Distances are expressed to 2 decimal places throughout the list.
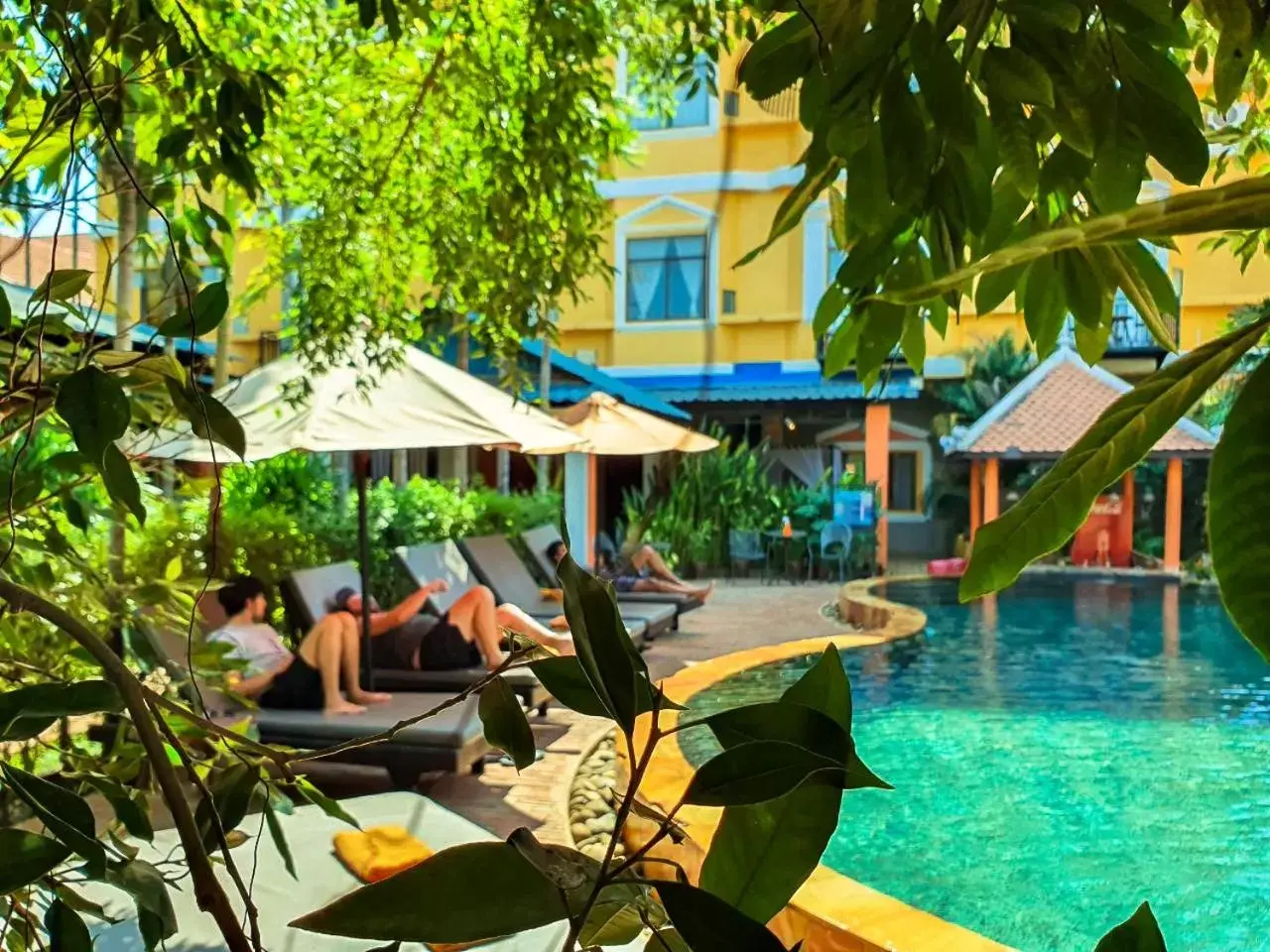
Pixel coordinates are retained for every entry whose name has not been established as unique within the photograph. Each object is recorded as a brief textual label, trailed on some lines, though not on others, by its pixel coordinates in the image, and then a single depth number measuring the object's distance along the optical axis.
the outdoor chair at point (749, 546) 13.52
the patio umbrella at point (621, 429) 8.44
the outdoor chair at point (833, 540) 13.28
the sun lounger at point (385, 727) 3.88
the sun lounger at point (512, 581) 7.22
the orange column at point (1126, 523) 13.34
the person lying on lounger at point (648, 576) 9.28
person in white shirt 4.32
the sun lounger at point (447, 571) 6.61
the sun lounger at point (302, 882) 1.90
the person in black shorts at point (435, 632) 5.36
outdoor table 13.34
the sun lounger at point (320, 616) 5.07
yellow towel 2.25
